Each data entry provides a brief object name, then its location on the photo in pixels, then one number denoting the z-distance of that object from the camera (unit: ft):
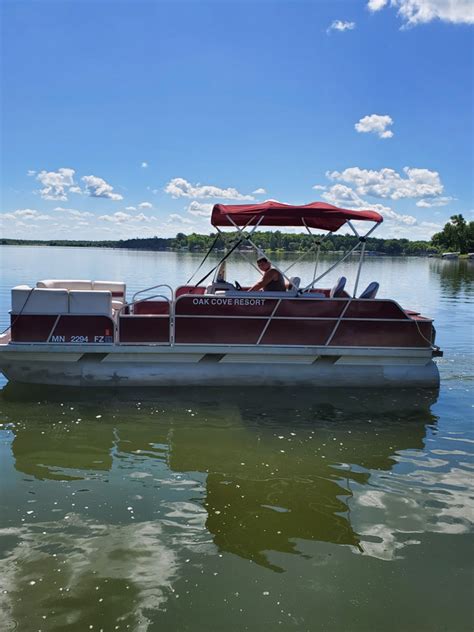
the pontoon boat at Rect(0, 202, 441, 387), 27.02
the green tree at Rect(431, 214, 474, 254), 405.80
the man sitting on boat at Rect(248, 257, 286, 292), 28.94
